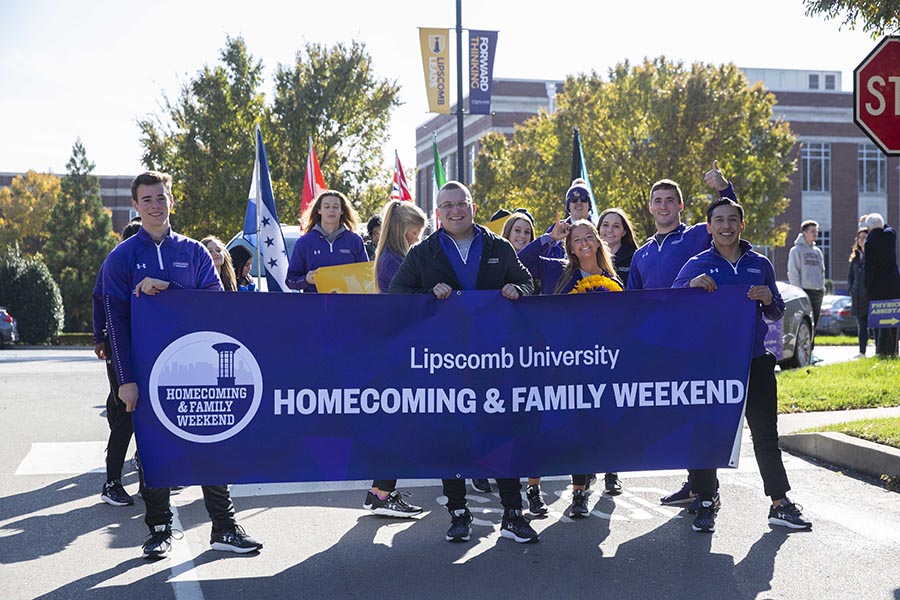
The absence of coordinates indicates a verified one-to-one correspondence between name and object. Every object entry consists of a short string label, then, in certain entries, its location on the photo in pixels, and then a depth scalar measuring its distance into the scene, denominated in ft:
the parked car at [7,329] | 100.01
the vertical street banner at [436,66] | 77.41
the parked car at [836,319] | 97.91
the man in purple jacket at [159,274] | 18.98
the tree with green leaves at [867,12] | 29.07
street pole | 71.72
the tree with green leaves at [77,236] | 162.52
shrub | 113.50
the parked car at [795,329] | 47.26
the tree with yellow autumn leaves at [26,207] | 219.82
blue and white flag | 35.27
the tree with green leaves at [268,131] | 117.08
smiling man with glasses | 20.10
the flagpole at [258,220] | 35.60
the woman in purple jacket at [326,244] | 29.73
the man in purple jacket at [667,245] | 22.41
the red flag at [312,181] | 46.24
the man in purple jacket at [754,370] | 20.65
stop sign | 26.43
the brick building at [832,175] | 184.24
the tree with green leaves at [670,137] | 107.14
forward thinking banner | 86.22
